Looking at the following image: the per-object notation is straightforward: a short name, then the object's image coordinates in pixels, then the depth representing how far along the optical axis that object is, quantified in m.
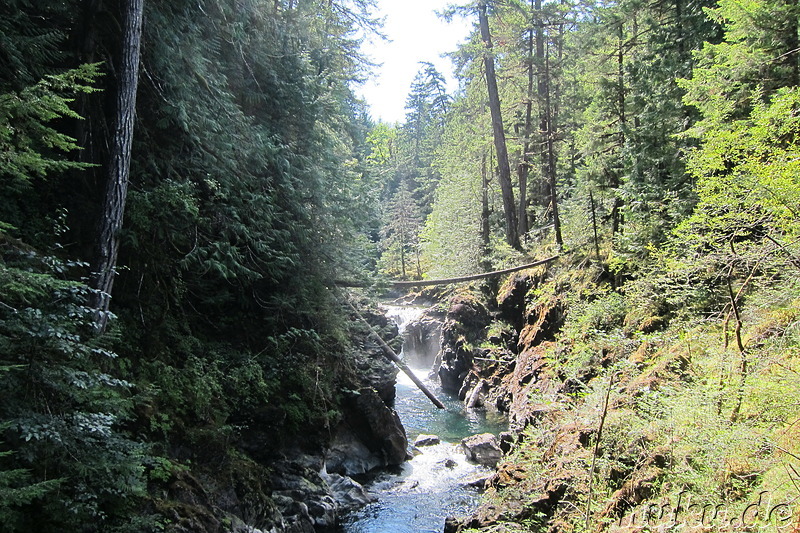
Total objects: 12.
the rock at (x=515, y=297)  17.11
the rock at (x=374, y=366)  12.36
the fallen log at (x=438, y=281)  11.90
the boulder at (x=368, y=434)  11.21
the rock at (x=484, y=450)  11.67
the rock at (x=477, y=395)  16.98
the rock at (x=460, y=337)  19.59
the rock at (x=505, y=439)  11.20
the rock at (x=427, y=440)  13.13
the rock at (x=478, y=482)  10.30
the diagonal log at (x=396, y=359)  11.13
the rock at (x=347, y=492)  9.42
